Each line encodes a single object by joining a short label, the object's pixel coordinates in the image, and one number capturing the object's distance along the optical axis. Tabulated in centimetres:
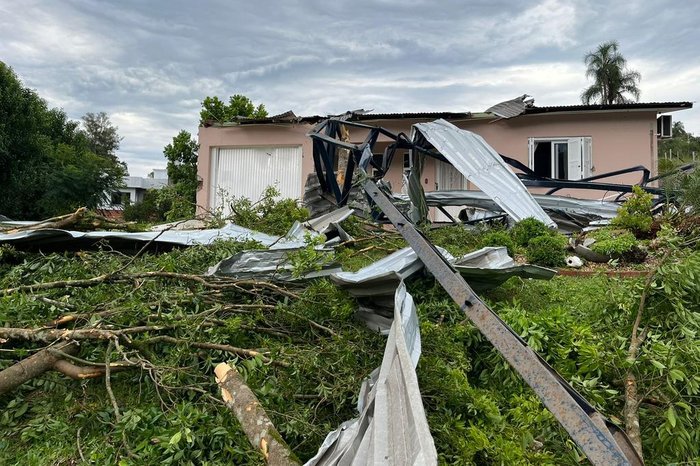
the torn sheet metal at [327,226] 543
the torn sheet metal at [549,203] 779
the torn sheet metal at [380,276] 280
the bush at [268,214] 635
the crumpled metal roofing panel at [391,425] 142
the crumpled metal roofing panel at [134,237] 425
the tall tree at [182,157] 1616
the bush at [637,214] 607
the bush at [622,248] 527
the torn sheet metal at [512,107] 974
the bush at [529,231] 590
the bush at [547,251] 527
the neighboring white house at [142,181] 3284
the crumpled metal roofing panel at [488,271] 325
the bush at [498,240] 551
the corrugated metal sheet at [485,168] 688
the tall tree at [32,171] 1391
